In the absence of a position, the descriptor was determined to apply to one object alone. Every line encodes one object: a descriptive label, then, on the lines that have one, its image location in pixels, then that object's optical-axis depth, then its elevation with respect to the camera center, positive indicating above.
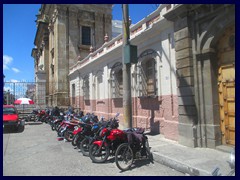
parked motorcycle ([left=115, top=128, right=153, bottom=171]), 5.84 -1.32
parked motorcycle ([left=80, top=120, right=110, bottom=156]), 7.19 -1.16
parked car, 12.59 -0.97
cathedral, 6.81 +0.79
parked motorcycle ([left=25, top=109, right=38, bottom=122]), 18.06 -1.30
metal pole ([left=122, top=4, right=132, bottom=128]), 8.41 +0.46
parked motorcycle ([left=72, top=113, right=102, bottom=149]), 7.86 -1.10
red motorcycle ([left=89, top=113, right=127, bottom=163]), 6.29 -1.20
